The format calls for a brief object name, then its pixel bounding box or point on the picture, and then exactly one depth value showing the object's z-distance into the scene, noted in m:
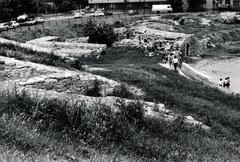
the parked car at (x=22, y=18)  64.00
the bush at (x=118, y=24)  63.06
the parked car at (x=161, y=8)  85.06
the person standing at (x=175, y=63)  34.72
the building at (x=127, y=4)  91.88
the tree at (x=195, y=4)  91.49
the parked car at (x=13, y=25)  52.99
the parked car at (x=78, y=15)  70.12
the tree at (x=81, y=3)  94.53
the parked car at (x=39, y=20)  60.39
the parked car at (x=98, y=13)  76.67
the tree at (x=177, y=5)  88.06
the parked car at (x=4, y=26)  50.48
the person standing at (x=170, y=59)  37.08
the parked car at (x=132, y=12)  80.55
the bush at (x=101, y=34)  46.34
